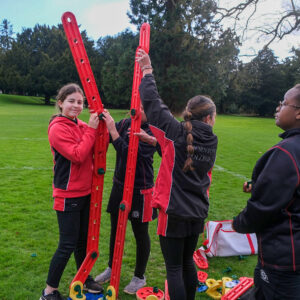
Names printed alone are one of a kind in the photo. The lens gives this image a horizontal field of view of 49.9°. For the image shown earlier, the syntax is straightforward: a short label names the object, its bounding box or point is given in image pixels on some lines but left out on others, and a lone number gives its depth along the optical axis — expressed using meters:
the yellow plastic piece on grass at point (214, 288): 3.47
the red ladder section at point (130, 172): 2.98
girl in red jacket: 2.90
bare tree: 18.39
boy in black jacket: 1.95
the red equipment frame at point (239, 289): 3.29
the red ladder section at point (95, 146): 2.85
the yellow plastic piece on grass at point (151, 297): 3.18
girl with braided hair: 2.47
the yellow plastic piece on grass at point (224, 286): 3.40
